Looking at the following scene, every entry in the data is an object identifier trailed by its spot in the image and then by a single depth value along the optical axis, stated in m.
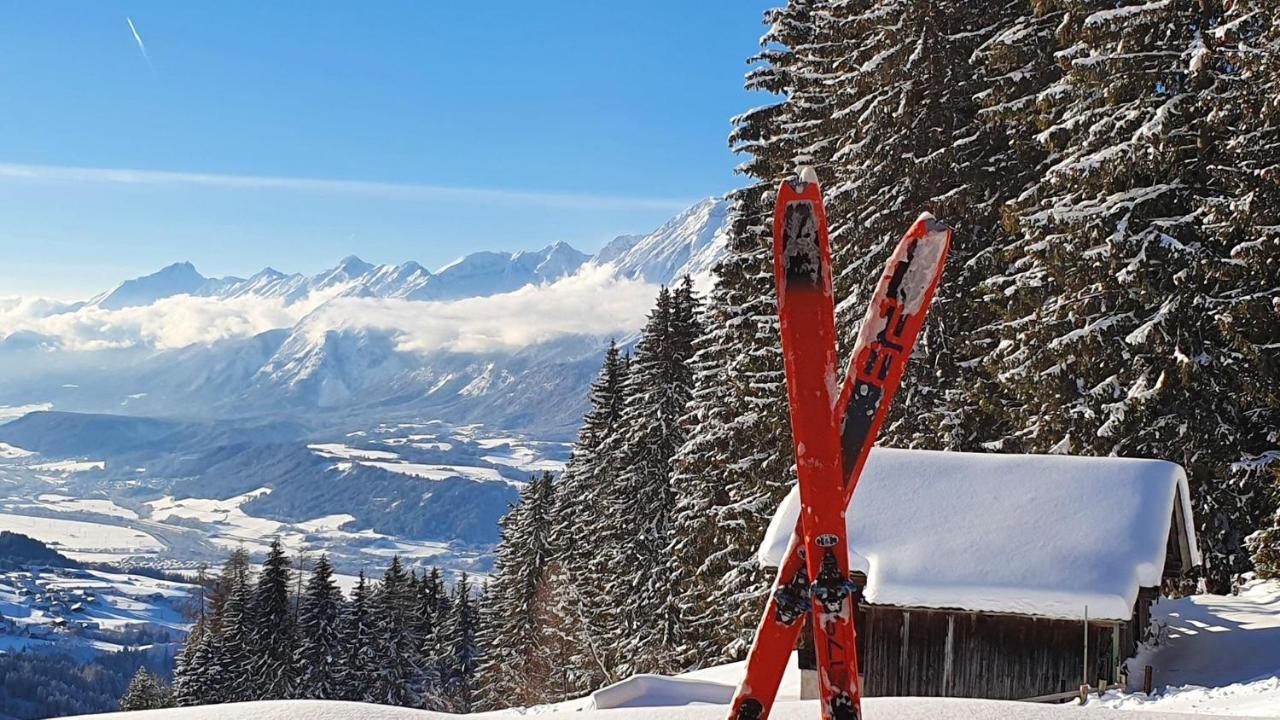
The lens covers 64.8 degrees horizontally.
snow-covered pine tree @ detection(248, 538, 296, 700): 52.44
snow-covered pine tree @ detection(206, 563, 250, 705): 52.19
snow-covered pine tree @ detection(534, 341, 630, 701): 39.69
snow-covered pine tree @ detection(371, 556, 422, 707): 56.25
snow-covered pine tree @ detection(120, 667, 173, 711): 62.44
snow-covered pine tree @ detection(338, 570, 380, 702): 54.97
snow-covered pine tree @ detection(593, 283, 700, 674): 34.75
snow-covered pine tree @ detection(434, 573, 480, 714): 61.16
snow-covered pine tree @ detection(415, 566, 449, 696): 63.78
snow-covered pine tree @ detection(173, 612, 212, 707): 52.66
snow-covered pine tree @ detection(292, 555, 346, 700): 53.00
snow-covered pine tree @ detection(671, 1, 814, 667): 23.42
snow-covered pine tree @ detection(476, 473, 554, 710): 47.09
